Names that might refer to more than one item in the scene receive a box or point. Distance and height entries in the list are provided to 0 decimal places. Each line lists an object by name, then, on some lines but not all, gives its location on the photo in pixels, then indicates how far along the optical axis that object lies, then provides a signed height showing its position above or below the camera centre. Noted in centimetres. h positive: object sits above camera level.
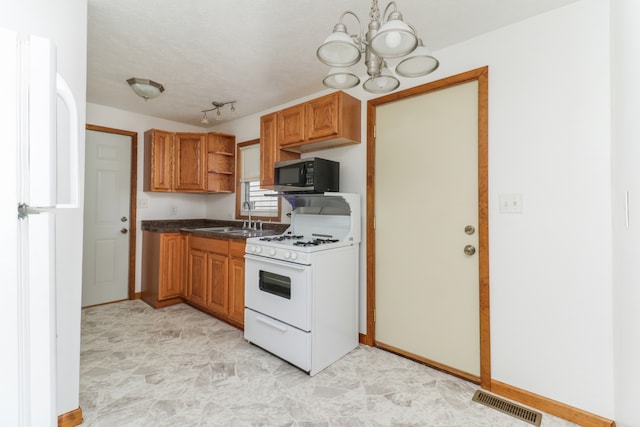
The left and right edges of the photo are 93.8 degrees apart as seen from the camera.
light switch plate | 191 +7
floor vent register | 174 -118
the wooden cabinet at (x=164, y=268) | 354 -65
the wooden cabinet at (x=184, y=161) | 381 +71
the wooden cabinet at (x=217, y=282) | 308 -71
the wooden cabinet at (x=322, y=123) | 253 +82
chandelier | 110 +67
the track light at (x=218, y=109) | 346 +129
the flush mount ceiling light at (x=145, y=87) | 279 +122
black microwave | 259 +35
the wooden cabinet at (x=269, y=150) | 304 +66
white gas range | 221 -59
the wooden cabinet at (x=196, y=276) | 336 -71
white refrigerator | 60 -2
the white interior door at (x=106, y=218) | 357 -4
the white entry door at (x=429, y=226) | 213 -9
